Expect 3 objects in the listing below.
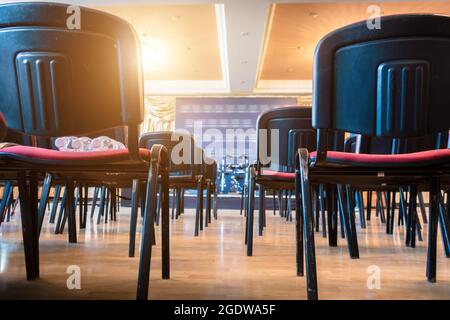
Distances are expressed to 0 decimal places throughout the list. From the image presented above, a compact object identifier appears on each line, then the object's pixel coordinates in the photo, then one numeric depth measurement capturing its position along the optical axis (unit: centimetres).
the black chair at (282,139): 176
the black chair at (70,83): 86
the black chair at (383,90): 88
